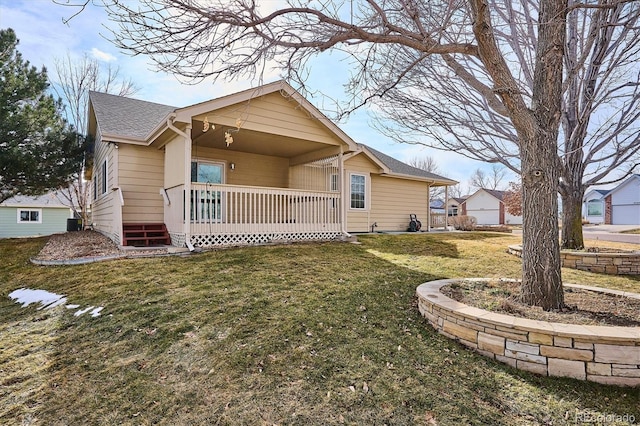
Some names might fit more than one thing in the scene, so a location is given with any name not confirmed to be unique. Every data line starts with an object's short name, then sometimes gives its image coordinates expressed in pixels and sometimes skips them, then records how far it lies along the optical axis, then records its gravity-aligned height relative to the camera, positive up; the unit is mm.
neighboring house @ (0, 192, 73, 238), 21641 +138
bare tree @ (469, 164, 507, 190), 47562 +5390
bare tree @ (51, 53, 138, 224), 20203 +8080
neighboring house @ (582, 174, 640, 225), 28469 +1049
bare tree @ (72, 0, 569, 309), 3787 +2039
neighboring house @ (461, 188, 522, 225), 36781 +963
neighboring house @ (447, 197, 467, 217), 39141 +1001
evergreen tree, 10203 +2687
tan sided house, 7996 +1563
